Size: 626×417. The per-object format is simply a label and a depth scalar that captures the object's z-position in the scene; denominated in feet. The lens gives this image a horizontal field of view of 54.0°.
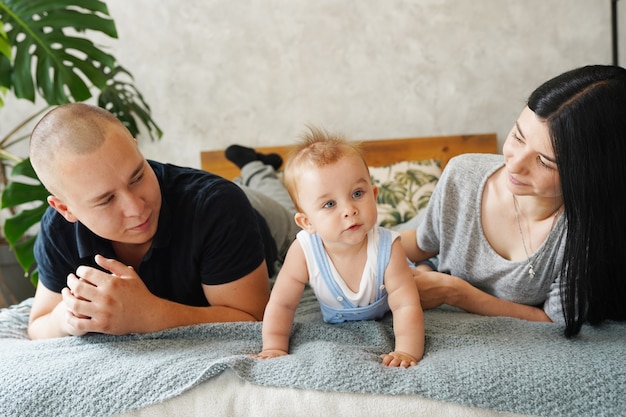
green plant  6.74
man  4.06
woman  3.92
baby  3.97
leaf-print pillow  8.01
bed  3.45
